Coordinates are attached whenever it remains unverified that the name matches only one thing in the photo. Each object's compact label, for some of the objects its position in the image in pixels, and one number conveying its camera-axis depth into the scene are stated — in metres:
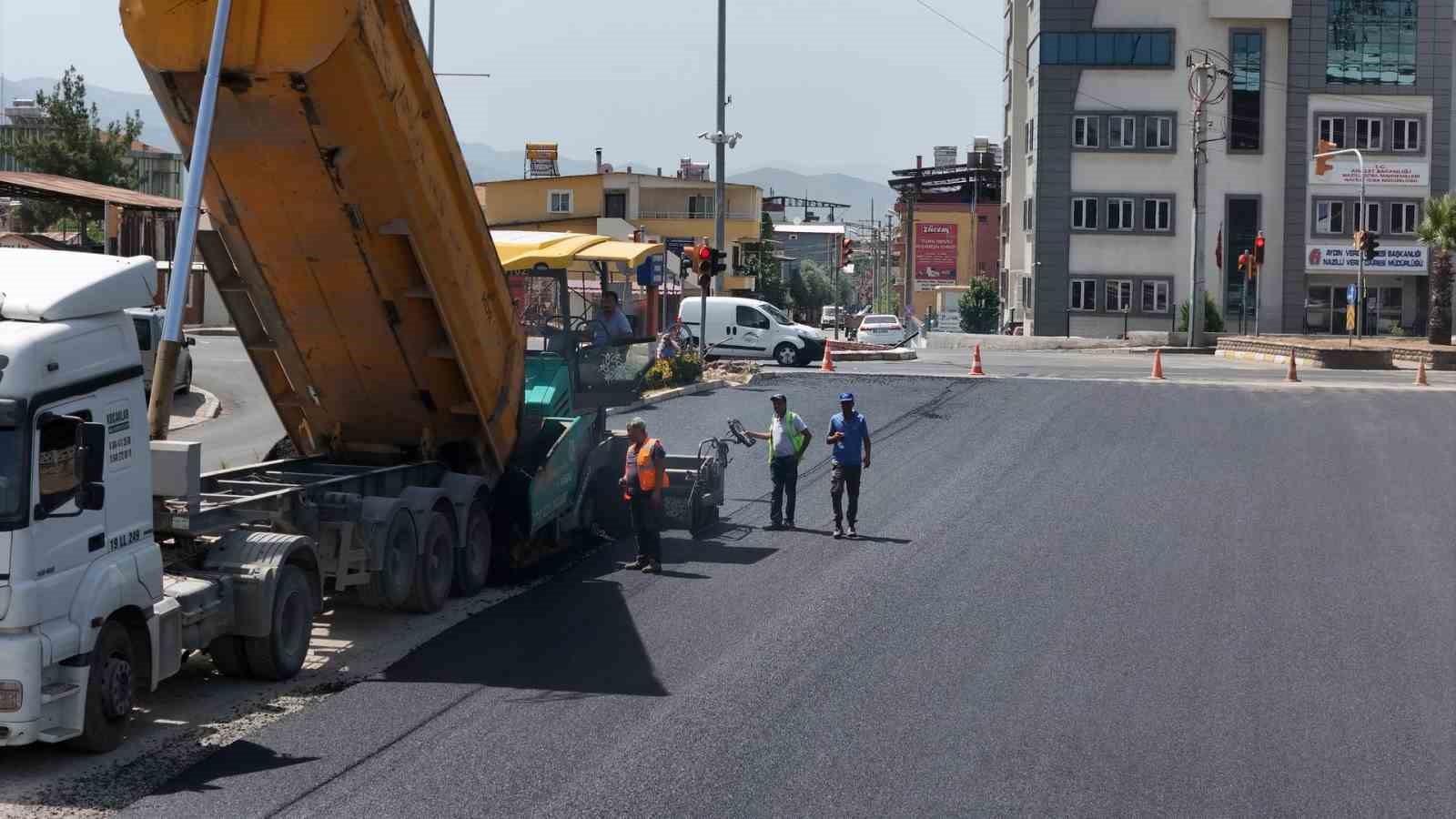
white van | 41.16
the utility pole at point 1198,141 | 54.59
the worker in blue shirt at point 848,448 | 18.17
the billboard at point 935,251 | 107.94
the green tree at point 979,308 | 80.81
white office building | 66.81
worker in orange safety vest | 15.57
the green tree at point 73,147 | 53.06
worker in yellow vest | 18.44
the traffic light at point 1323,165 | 63.06
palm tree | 53.22
